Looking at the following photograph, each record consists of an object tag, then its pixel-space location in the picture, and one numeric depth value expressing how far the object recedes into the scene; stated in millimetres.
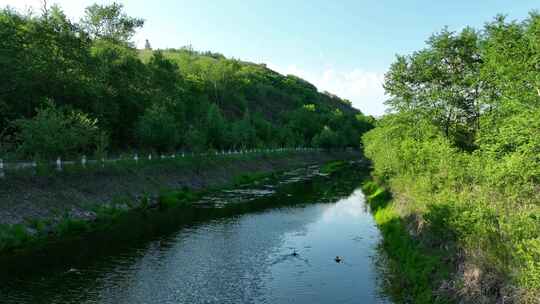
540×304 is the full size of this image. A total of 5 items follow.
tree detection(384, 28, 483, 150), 43719
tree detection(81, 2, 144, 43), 77000
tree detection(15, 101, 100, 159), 35625
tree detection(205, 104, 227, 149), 84062
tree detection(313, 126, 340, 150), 159175
